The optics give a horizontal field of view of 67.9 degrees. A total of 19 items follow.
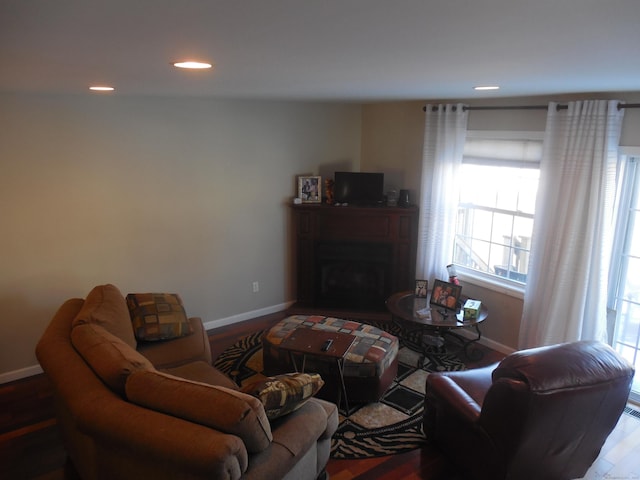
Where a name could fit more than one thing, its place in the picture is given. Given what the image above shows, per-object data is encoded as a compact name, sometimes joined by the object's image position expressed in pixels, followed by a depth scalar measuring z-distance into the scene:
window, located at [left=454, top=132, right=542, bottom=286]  4.34
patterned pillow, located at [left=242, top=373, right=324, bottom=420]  2.35
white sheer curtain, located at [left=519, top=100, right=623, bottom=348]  3.62
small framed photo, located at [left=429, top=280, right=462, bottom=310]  4.32
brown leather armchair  2.31
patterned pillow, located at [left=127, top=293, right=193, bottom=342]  3.50
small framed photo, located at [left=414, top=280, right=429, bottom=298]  4.66
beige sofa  1.98
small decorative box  4.14
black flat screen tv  5.34
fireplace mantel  5.18
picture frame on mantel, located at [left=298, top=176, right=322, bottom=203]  5.33
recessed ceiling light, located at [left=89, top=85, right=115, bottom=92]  3.02
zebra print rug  3.21
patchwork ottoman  3.54
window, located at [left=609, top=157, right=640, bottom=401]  3.67
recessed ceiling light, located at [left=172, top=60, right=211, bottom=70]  1.85
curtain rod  3.46
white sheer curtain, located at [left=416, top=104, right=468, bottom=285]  4.70
